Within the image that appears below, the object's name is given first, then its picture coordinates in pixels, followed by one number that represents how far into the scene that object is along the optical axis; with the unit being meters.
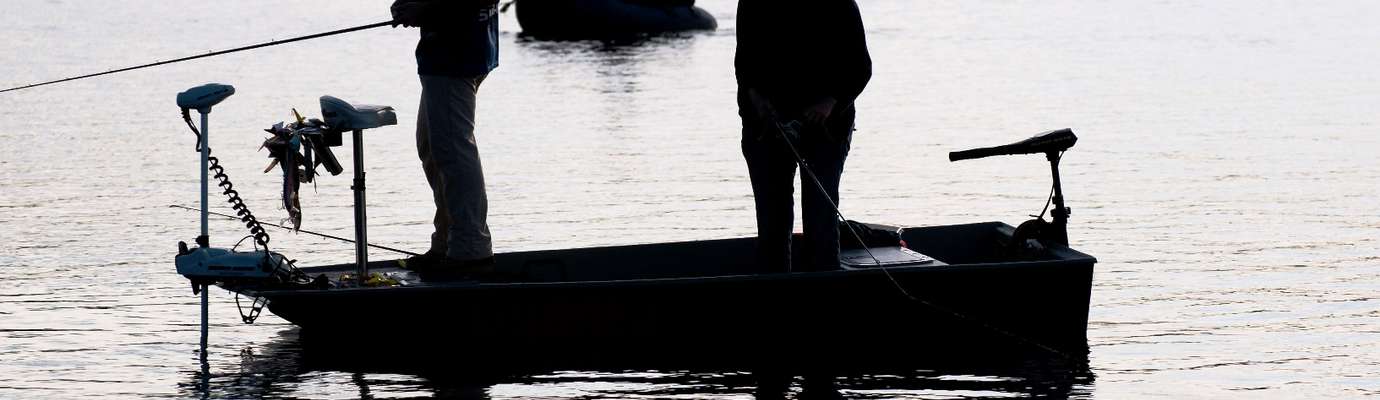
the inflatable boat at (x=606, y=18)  79.69
